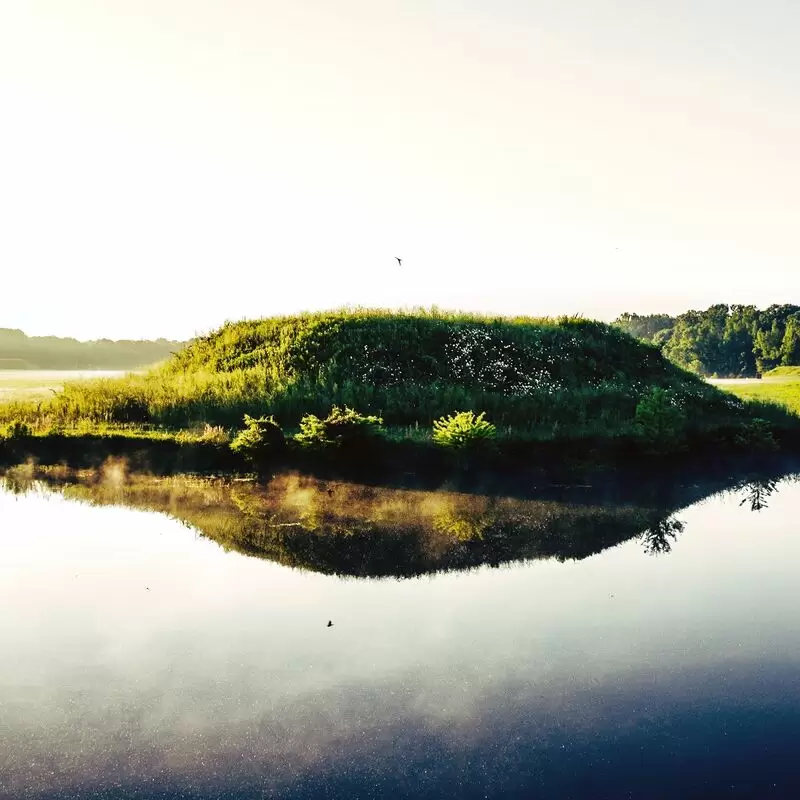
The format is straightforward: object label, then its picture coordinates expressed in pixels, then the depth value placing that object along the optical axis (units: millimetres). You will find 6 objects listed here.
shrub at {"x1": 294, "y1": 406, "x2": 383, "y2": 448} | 22844
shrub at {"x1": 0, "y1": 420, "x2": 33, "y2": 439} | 25641
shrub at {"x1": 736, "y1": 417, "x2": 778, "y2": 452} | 28953
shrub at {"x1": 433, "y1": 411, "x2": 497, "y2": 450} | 23047
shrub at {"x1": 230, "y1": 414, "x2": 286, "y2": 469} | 23219
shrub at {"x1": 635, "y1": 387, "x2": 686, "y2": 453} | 26469
